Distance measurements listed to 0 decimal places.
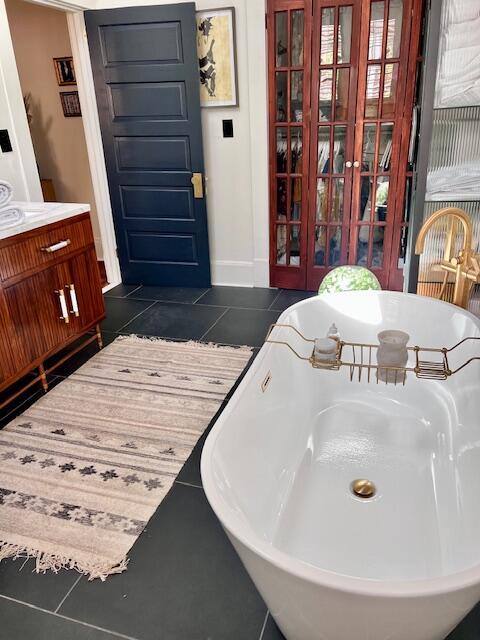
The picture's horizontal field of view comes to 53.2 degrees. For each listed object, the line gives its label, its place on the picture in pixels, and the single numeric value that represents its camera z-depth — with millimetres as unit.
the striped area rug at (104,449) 1691
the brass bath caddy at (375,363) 1645
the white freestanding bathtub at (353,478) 988
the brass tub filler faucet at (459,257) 2098
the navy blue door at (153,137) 3312
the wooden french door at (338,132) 3053
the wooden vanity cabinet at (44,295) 2275
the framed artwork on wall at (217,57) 3273
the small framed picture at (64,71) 4125
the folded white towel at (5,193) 2191
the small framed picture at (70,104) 4199
